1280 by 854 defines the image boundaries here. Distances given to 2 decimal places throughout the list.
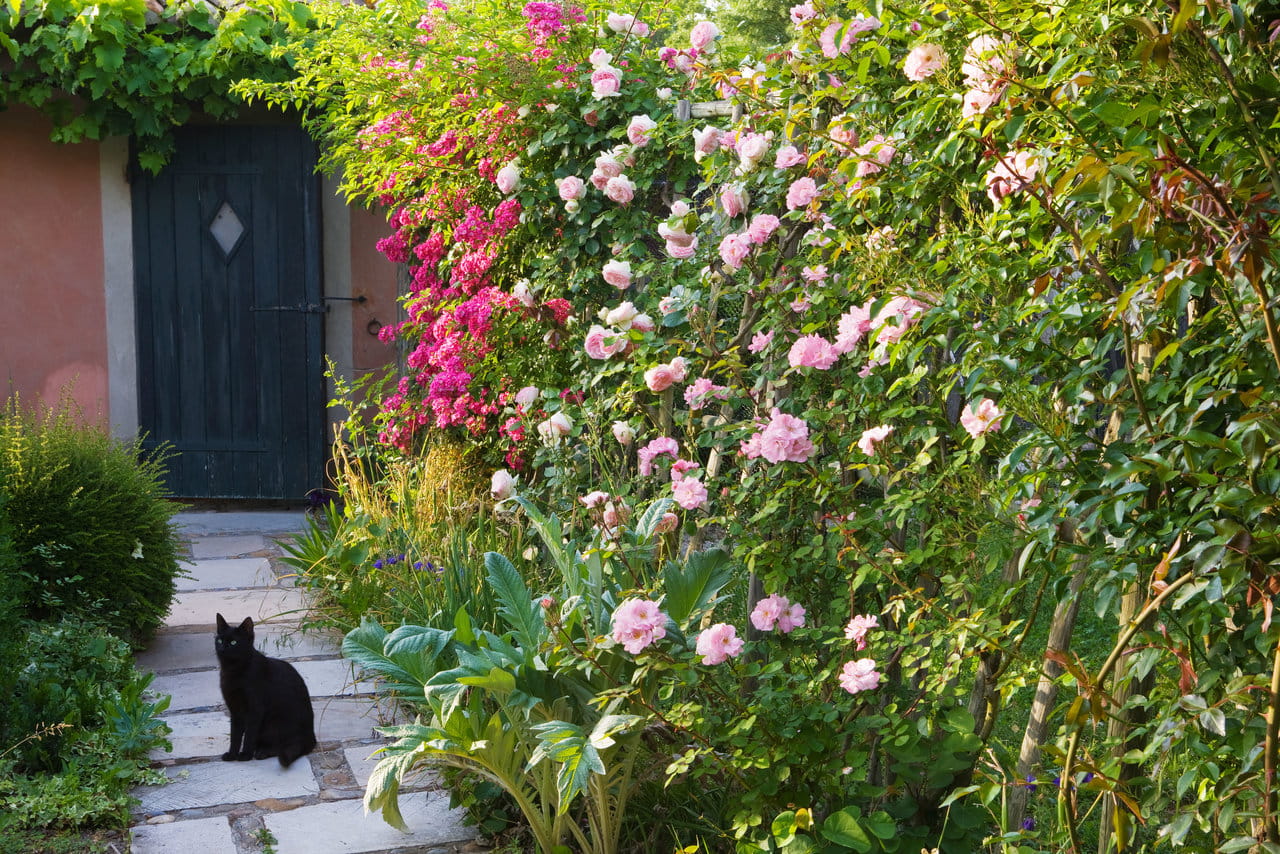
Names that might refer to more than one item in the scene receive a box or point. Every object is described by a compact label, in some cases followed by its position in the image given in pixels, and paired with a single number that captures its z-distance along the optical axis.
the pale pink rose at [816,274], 2.49
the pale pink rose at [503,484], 3.71
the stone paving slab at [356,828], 2.73
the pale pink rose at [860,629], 2.22
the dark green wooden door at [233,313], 6.70
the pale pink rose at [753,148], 2.66
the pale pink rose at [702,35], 3.23
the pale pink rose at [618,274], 3.29
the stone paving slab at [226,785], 2.96
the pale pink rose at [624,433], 3.38
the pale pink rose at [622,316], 3.00
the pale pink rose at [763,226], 2.58
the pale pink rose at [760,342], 2.64
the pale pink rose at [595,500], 2.95
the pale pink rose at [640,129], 3.53
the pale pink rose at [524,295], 4.31
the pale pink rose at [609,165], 3.58
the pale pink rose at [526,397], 4.02
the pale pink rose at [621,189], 3.53
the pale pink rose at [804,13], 2.51
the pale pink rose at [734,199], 2.73
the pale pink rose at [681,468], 2.70
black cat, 3.23
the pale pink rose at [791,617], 2.46
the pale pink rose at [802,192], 2.47
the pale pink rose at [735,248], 2.63
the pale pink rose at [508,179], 4.21
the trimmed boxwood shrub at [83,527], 3.81
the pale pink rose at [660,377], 2.80
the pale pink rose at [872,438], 2.16
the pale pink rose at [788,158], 2.60
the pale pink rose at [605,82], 3.76
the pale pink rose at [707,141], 2.91
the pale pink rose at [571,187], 3.95
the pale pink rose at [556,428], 3.65
